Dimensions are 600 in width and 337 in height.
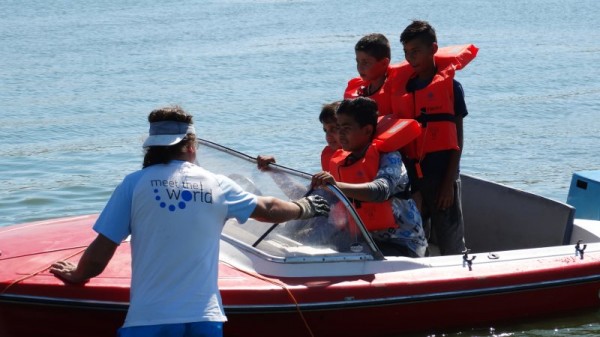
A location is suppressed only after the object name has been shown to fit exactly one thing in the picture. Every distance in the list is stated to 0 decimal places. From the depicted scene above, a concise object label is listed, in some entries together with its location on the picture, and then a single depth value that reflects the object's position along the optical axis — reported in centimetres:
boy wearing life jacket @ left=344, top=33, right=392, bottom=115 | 1180
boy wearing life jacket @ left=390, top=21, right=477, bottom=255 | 1159
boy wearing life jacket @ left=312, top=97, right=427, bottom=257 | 1026
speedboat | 962
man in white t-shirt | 773
